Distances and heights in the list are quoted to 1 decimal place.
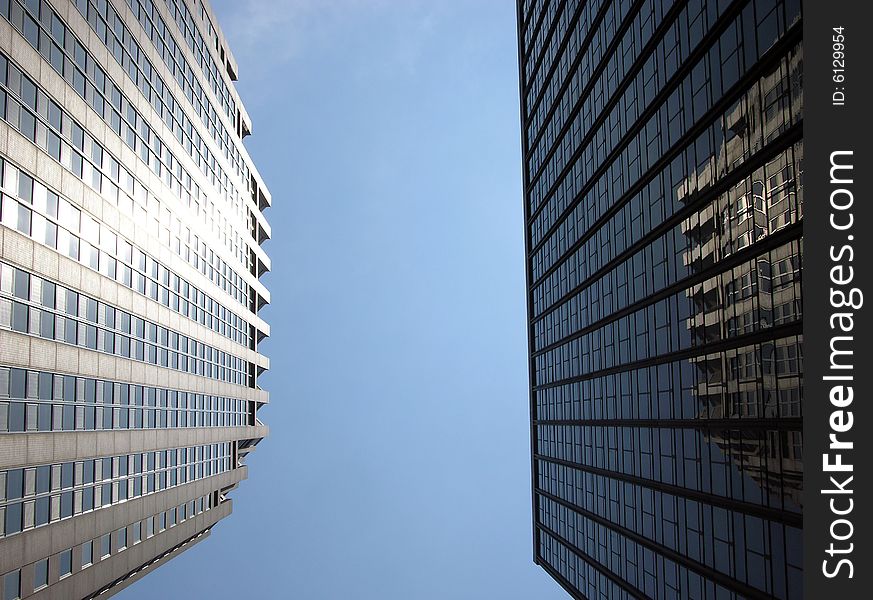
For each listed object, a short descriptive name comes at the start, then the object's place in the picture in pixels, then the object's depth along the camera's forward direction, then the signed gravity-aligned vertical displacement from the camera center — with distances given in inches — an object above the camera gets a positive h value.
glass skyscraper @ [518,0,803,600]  1196.5 +173.4
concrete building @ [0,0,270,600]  1310.3 +196.6
